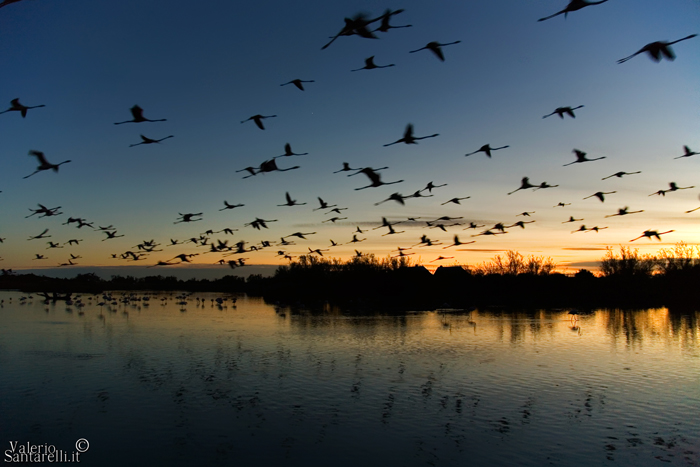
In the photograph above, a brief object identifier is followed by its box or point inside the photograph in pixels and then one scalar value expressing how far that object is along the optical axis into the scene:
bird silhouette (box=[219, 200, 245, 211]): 22.10
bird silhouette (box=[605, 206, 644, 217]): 18.98
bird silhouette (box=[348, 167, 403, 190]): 15.95
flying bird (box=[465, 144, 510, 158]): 15.85
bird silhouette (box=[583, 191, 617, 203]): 18.89
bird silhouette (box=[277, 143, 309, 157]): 16.82
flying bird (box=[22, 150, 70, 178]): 16.39
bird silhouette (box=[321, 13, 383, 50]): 8.87
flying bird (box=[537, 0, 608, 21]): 7.82
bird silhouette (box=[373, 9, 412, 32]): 8.68
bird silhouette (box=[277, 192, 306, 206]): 20.06
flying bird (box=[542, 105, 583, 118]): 13.97
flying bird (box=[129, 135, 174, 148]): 15.60
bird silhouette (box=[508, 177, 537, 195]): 18.09
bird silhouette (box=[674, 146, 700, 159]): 15.06
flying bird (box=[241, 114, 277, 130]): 14.34
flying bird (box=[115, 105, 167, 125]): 13.73
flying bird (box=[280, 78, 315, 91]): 12.55
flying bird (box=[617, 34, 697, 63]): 9.35
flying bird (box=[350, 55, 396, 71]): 11.65
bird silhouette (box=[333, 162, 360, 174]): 17.55
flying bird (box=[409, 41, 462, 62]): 10.81
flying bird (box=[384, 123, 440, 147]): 14.00
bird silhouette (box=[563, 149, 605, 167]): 16.98
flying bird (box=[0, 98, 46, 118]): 14.09
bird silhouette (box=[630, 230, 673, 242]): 18.84
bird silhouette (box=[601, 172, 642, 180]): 17.73
